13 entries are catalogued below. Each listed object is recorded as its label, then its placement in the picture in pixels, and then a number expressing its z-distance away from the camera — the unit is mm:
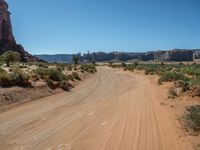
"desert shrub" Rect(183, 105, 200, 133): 5511
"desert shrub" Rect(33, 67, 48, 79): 13736
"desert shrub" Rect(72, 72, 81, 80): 18235
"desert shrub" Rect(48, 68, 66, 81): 13987
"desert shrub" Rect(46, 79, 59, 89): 12559
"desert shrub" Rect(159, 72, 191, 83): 15797
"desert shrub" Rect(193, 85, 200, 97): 9508
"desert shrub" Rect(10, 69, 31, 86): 11130
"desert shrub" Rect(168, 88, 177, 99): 10078
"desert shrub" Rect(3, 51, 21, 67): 33848
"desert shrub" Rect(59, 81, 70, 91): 13120
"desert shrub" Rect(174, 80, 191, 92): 10559
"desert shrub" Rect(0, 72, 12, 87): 10553
